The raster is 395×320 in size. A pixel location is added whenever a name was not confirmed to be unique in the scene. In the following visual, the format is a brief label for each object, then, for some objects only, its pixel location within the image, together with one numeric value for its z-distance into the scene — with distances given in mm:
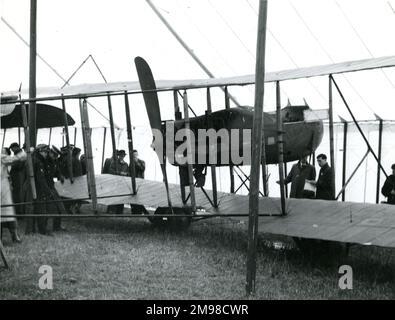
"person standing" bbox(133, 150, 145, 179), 14141
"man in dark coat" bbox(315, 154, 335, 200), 9633
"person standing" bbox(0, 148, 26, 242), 8414
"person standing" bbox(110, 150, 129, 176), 14064
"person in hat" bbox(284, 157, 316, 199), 9727
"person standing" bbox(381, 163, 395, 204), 10453
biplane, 6750
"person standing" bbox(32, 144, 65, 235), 9492
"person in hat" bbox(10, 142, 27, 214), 10612
